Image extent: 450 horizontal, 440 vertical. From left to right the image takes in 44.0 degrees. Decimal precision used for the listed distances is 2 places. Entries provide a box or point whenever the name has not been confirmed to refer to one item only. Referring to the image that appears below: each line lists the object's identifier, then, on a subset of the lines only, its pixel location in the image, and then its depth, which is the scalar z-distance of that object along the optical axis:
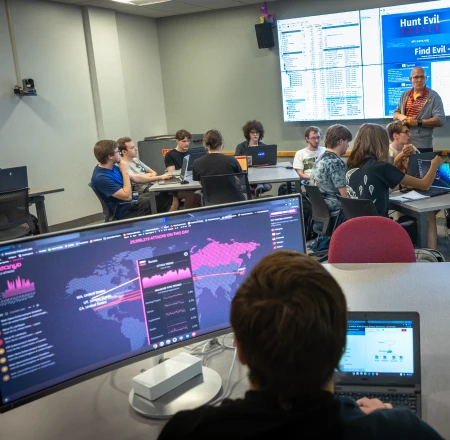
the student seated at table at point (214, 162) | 5.05
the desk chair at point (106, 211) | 5.02
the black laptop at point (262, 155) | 6.26
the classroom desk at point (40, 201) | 5.42
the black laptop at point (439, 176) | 4.18
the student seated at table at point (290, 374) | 0.78
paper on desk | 4.07
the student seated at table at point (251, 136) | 6.45
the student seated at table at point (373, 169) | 3.75
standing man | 5.86
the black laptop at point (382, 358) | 1.34
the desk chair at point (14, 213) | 4.78
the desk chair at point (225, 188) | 4.87
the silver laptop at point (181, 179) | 5.52
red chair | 2.37
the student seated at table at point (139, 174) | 5.78
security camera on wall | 6.11
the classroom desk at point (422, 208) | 3.80
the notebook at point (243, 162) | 5.52
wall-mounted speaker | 7.23
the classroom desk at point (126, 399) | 1.26
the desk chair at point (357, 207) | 3.61
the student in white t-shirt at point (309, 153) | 5.76
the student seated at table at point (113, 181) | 4.82
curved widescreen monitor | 1.22
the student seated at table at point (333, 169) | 4.18
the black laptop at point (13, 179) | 4.88
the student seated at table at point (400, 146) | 4.49
